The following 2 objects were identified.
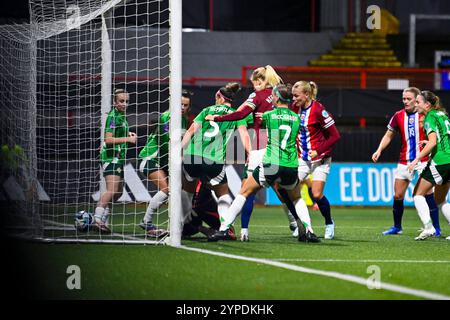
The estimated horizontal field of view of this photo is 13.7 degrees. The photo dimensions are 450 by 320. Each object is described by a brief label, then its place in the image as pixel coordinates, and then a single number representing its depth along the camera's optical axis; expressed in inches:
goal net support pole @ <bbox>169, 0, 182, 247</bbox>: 709.8
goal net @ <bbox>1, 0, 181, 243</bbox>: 837.7
